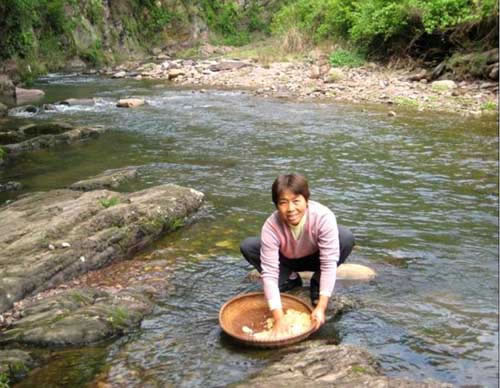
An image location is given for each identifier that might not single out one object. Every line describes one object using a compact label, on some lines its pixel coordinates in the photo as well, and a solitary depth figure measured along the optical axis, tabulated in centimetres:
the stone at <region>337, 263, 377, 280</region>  457
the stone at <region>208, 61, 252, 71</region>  2286
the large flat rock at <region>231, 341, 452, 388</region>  295
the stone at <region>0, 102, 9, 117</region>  1355
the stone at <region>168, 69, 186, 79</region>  2227
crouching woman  354
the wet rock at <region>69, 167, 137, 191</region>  729
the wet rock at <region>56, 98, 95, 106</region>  1521
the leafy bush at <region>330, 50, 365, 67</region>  1927
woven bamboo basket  372
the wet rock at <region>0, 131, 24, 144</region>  1031
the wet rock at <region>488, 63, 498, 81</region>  1381
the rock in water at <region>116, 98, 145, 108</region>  1483
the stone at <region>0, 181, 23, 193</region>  754
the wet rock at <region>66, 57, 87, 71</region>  2638
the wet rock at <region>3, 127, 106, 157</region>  979
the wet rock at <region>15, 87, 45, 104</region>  1628
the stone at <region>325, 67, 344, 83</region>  1727
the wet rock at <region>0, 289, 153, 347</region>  367
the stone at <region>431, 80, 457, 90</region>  1428
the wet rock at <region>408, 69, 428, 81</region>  1589
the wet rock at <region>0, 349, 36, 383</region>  325
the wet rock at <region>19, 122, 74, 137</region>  1102
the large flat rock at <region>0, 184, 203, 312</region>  453
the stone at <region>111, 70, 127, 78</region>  2353
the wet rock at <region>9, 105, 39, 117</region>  1368
